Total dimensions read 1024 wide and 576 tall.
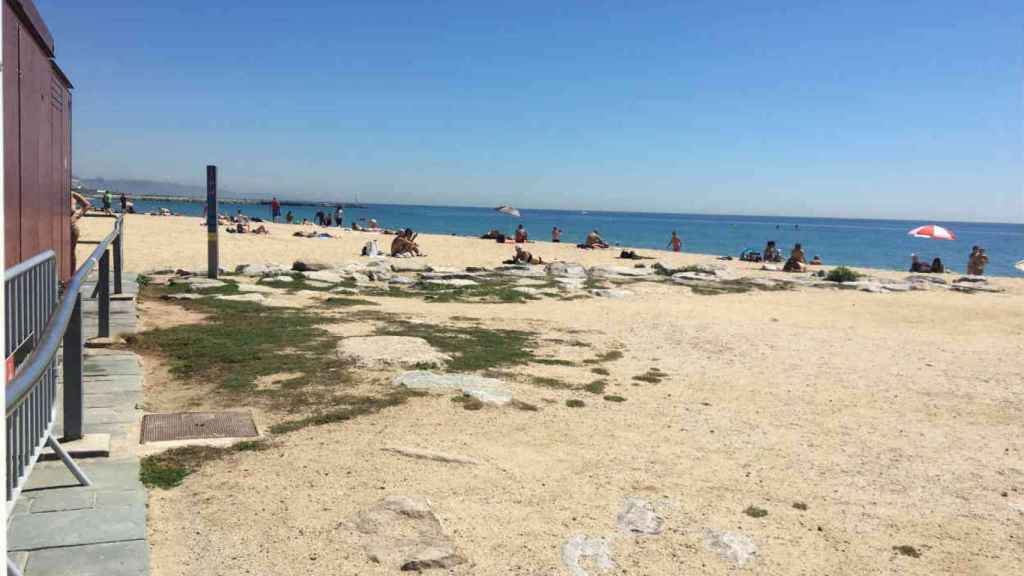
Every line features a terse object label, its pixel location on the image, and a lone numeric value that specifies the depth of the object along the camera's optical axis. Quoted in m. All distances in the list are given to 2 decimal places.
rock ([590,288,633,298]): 15.94
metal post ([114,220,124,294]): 10.25
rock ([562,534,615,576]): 3.98
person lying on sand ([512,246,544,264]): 23.08
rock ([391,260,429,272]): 20.30
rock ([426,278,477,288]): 16.63
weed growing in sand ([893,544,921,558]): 4.30
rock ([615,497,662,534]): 4.45
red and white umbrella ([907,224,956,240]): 27.25
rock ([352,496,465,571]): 3.94
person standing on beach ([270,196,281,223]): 52.95
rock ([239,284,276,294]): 13.53
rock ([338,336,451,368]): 8.27
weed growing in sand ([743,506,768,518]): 4.71
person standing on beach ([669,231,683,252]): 35.06
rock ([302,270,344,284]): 16.00
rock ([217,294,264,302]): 12.39
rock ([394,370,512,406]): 7.08
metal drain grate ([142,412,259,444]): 5.61
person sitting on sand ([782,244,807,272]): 24.99
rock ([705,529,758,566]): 4.17
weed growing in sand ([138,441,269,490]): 4.71
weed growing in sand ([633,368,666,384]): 8.25
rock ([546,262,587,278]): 19.83
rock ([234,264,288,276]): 16.53
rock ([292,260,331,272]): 17.55
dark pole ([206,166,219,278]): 15.00
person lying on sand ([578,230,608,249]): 32.20
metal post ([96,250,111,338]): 8.06
